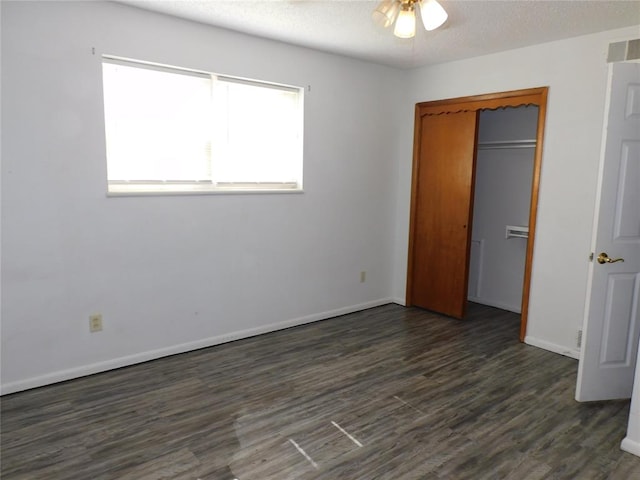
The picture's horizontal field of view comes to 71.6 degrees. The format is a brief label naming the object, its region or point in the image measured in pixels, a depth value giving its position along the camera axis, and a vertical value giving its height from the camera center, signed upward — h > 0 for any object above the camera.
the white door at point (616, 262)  2.54 -0.39
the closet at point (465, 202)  4.18 -0.08
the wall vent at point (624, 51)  3.09 +1.03
